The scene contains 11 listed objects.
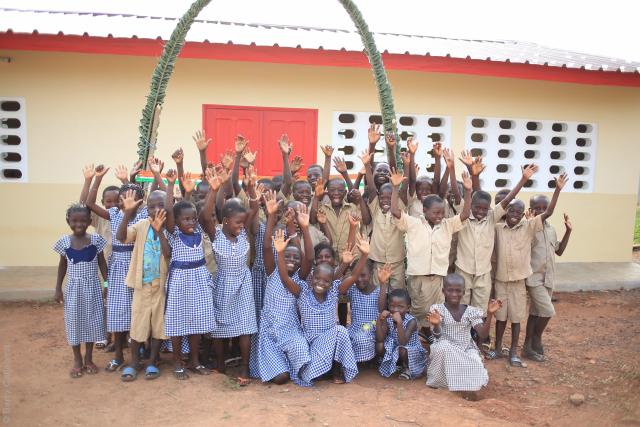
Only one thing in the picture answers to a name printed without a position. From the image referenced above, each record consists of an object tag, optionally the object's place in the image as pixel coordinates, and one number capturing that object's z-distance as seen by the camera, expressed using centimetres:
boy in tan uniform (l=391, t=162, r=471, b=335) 404
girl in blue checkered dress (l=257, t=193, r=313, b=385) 360
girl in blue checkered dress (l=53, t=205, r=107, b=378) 367
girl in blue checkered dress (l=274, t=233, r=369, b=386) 359
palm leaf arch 407
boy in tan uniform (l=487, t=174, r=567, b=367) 419
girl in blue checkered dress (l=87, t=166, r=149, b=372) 367
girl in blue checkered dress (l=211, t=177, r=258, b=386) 363
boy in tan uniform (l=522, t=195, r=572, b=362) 432
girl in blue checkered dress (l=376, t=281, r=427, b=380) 378
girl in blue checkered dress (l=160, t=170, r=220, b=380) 353
